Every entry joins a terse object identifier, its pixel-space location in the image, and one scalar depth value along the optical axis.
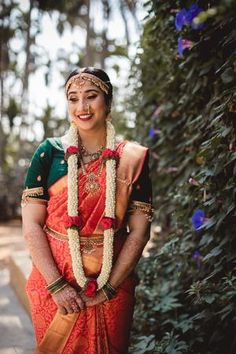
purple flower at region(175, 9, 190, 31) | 2.08
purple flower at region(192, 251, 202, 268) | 2.40
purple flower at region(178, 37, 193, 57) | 2.26
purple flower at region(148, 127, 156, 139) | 3.31
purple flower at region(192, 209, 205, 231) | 2.11
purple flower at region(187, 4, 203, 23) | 2.03
